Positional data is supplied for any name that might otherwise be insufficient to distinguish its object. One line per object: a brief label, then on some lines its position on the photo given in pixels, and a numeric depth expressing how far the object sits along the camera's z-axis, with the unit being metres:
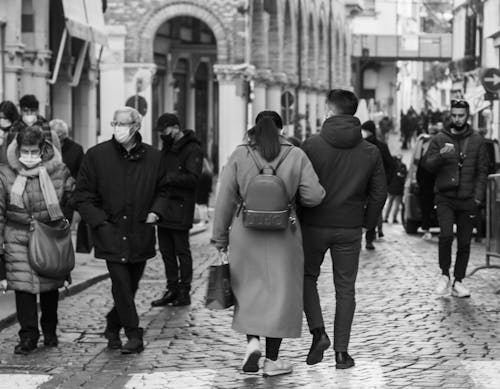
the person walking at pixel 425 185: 14.61
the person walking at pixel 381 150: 20.53
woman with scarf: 10.94
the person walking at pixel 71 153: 15.76
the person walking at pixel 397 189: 28.13
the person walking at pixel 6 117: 14.41
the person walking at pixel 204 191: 26.31
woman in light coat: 9.63
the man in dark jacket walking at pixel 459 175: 13.89
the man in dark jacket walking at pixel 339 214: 9.90
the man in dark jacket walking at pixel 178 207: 13.76
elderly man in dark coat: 10.84
